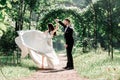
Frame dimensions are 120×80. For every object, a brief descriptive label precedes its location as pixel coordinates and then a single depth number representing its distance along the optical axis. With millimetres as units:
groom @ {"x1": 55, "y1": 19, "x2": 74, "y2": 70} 16172
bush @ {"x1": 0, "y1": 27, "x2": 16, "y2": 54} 20889
